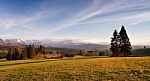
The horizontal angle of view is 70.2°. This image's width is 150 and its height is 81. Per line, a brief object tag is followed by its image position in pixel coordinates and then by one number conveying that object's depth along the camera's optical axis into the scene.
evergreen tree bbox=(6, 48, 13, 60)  72.57
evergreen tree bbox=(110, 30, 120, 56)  46.62
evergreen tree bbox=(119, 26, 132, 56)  44.71
